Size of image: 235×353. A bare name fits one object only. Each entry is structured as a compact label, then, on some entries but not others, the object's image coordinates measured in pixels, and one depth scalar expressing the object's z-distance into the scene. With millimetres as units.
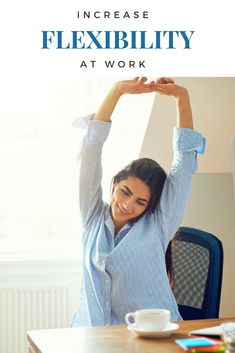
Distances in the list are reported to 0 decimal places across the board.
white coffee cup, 2609
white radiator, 4288
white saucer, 2588
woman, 3149
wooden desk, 2455
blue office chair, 3262
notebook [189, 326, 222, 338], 2612
